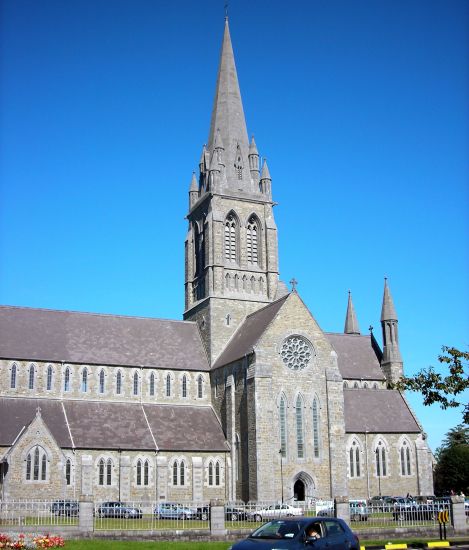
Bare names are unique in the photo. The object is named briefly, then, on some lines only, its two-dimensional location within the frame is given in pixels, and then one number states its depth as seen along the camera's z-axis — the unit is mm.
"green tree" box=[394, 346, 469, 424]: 28994
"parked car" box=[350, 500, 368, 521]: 35438
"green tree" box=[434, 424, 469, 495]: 72938
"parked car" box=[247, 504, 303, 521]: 37594
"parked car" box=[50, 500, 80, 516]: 34031
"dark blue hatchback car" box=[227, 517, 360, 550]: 17031
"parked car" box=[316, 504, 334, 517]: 37750
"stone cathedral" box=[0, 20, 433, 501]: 49219
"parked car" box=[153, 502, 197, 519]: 35681
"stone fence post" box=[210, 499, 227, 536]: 30138
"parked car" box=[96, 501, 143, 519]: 35219
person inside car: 17672
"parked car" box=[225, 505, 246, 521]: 36422
